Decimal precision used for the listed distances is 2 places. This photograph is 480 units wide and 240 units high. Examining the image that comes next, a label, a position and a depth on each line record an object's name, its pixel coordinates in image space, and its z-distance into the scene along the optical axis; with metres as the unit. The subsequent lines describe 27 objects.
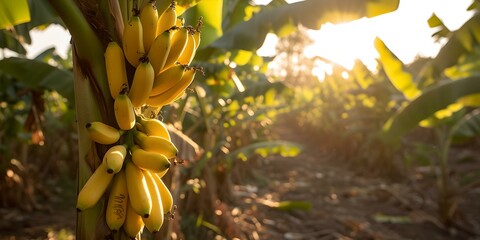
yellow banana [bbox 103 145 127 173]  0.80
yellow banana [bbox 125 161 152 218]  0.82
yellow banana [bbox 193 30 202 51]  1.08
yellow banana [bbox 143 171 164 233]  0.84
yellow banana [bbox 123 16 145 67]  0.87
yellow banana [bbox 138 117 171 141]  0.96
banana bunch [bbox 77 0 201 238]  0.84
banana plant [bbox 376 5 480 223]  2.35
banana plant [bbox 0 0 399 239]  0.86
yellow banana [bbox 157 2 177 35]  0.96
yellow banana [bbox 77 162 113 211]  0.82
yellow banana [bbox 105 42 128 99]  0.88
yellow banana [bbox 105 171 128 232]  0.85
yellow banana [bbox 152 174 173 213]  0.97
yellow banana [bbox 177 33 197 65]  1.05
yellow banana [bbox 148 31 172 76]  0.90
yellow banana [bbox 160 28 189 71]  0.96
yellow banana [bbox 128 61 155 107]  0.88
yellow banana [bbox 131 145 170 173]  0.85
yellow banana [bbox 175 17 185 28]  1.06
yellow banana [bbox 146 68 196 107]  1.00
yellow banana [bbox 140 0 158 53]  0.91
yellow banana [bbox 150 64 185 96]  0.96
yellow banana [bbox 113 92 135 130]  0.85
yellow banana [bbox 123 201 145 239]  0.88
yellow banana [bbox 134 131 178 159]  0.90
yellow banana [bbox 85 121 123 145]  0.83
